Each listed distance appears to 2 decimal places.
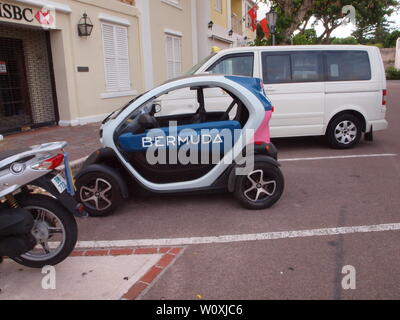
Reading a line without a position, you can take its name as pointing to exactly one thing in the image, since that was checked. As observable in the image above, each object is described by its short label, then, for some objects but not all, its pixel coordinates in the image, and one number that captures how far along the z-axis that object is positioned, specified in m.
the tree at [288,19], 17.58
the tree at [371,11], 24.78
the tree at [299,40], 22.22
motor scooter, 2.89
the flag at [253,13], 23.58
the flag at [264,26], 20.05
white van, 7.00
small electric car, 4.30
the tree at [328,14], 27.14
